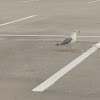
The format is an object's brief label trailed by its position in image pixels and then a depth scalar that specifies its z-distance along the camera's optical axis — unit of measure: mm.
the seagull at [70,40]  14818
